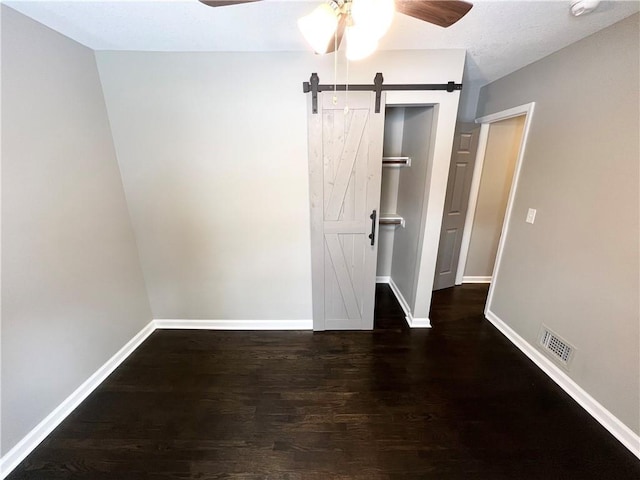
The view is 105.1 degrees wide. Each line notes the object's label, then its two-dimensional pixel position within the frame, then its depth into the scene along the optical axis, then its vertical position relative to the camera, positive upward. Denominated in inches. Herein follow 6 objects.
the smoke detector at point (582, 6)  51.1 +33.3
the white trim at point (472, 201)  111.3 -14.9
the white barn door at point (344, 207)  77.1 -12.6
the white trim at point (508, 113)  83.7 +20.4
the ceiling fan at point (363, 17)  34.9 +22.4
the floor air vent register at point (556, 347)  71.9 -52.6
